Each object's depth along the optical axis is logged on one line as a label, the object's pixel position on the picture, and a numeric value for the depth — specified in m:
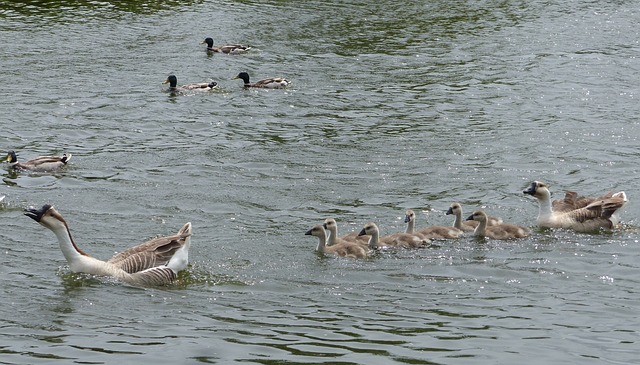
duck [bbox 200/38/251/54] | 31.27
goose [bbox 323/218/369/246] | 17.06
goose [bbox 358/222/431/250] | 16.81
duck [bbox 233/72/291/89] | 27.47
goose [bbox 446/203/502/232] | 17.80
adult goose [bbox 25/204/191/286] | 15.12
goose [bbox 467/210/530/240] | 17.44
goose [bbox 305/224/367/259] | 16.55
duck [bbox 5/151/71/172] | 20.86
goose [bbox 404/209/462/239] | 17.33
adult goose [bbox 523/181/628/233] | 18.00
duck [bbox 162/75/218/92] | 27.17
